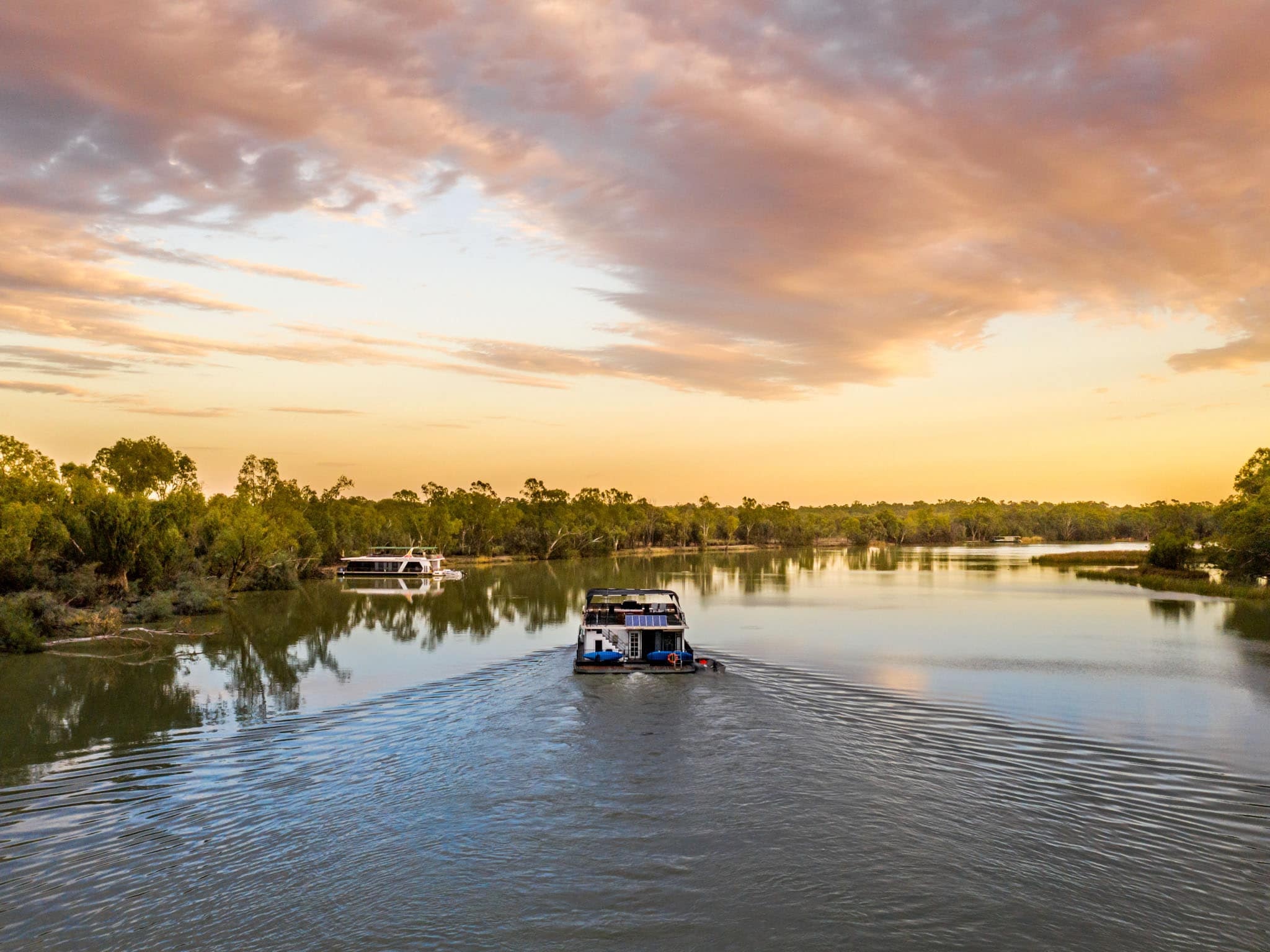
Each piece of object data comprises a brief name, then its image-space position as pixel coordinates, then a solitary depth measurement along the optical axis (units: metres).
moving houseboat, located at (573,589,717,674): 28.89
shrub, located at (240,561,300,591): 71.50
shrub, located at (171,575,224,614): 50.88
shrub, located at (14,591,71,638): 37.88
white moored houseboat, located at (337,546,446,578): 95.62
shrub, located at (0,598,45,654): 34.94
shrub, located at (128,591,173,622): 44.81
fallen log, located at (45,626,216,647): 37.35
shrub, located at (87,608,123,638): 40.00
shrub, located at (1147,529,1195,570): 79.38
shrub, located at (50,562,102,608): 43.41
